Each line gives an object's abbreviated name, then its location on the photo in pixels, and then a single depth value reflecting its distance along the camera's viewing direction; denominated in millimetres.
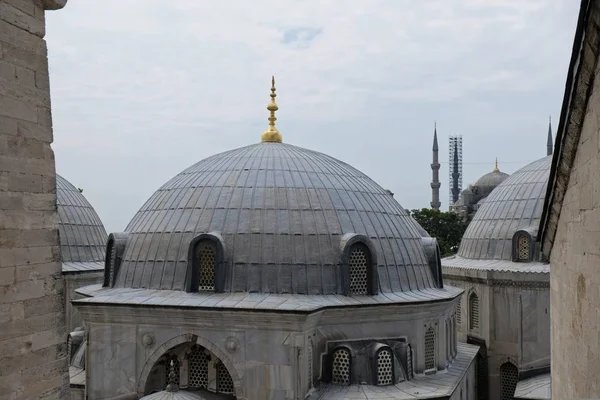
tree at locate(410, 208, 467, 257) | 44531
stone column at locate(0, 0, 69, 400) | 6395
